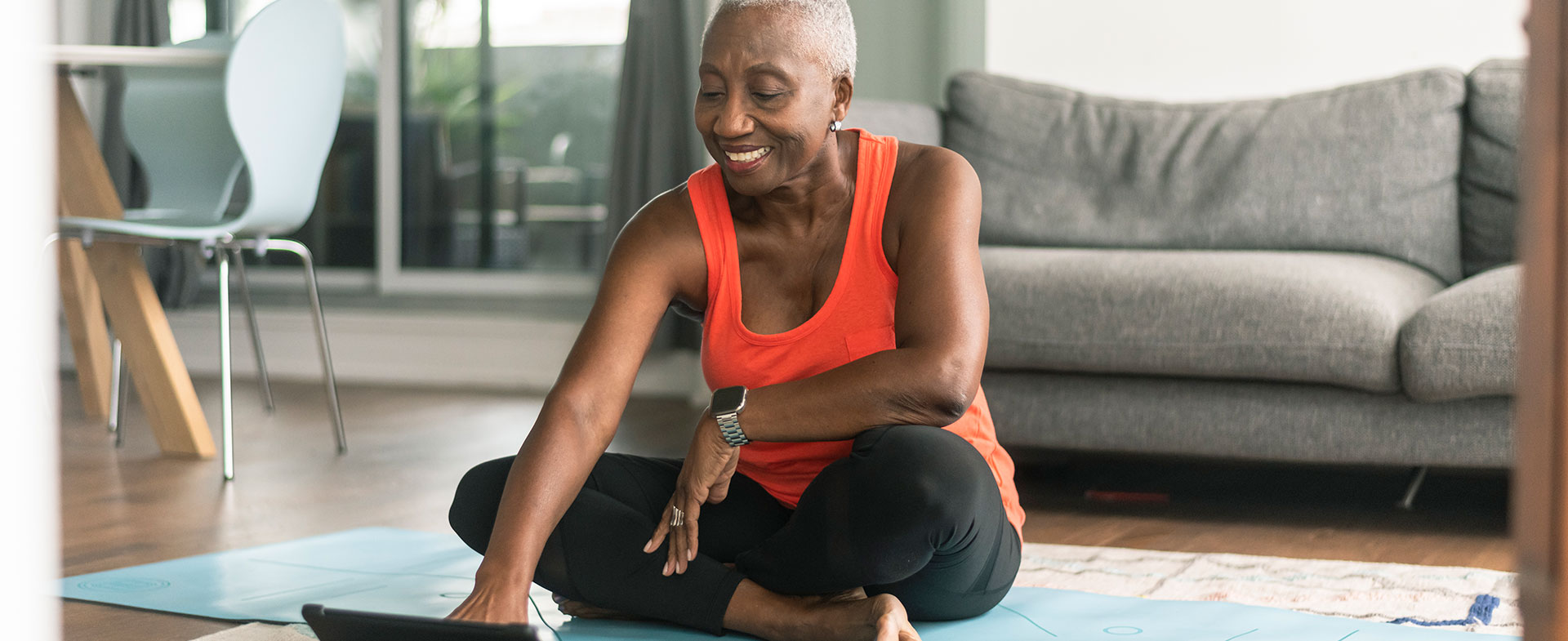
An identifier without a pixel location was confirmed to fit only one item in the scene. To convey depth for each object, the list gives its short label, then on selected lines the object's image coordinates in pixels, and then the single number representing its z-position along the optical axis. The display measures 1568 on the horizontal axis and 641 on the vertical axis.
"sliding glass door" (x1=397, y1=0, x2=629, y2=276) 4.52
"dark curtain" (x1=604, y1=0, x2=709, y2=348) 4.08
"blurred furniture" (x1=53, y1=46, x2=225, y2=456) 2.80
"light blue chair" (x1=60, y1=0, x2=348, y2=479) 2.75
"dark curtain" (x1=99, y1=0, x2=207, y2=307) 4.69
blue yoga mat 1.48
